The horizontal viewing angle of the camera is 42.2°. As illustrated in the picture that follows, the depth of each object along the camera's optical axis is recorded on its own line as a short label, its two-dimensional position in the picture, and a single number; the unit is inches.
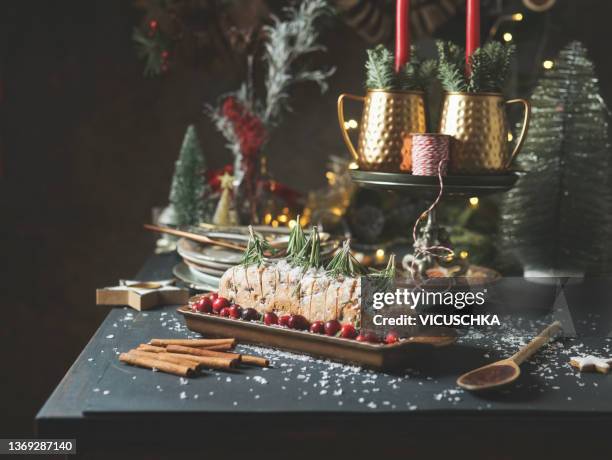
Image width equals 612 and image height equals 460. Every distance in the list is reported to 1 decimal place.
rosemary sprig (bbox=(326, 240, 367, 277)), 45.1
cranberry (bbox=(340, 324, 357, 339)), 42.4
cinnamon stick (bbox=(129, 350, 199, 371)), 41.3
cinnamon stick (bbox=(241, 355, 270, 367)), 42.6
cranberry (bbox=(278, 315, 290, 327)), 44.9
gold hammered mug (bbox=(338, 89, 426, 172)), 51.1
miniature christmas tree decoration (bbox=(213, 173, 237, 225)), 75.3
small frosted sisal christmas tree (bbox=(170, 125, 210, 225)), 78.7
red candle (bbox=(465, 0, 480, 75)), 52.4
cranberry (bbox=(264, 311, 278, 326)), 45.5
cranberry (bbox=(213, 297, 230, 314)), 47.7
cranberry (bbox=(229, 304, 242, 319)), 46.9
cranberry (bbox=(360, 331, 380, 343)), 41.9
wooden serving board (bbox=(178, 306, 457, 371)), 41.2
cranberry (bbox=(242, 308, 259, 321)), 46.5
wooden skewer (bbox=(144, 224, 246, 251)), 60.1
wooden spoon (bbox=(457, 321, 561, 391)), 38.5
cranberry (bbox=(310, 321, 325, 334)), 43.8
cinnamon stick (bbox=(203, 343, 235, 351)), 44.8
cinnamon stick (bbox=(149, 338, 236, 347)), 45.2
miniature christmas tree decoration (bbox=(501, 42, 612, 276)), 64.1
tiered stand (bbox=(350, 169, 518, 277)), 49.0
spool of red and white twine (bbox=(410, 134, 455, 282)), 48.6
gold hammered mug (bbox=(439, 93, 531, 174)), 49.8
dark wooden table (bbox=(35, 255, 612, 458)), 35.4
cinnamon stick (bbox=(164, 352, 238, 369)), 41.7
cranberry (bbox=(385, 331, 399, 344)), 42.2
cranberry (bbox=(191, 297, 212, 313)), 47.9
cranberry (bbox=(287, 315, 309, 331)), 44.6
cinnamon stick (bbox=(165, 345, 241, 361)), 42.9
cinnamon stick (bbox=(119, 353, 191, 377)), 40.7
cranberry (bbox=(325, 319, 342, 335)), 43.2
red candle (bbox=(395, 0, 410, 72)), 52.6
